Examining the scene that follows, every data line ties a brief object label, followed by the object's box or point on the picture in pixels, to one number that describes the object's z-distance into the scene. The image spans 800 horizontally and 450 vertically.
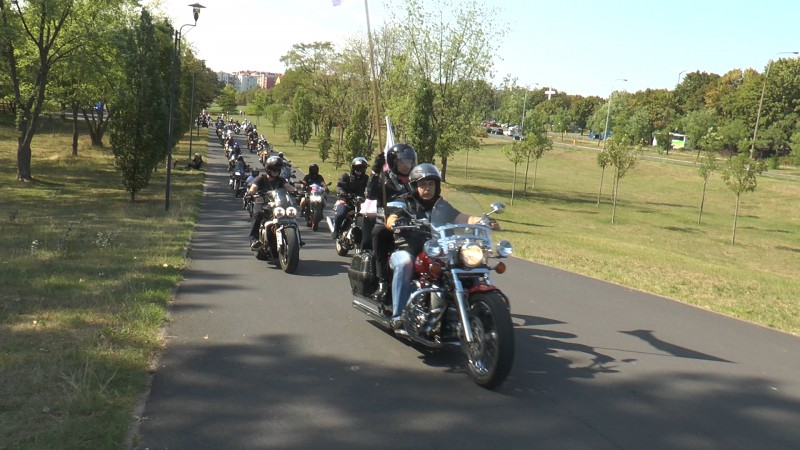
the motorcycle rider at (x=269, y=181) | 11.80
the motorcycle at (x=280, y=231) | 10.45
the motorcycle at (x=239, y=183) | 23.09
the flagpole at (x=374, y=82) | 7.13
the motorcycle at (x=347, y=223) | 12.42
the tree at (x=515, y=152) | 40.41
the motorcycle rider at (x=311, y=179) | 17.09
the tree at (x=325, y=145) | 50.09
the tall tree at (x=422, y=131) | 31.83
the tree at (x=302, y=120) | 66.31
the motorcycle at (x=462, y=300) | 5.31
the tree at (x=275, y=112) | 96.20
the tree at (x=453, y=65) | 45.47
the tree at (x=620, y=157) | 35.78
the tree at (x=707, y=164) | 38.06
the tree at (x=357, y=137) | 41.47
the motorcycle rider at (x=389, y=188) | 7.00
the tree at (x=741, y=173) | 32.53
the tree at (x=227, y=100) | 121.19
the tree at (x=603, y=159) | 36.94
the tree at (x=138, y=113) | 23.95
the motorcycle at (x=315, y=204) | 16.44
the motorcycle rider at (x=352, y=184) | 13.54
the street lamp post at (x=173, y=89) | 20.36
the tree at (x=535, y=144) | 40.16
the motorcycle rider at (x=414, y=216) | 6.31
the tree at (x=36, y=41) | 28.23
